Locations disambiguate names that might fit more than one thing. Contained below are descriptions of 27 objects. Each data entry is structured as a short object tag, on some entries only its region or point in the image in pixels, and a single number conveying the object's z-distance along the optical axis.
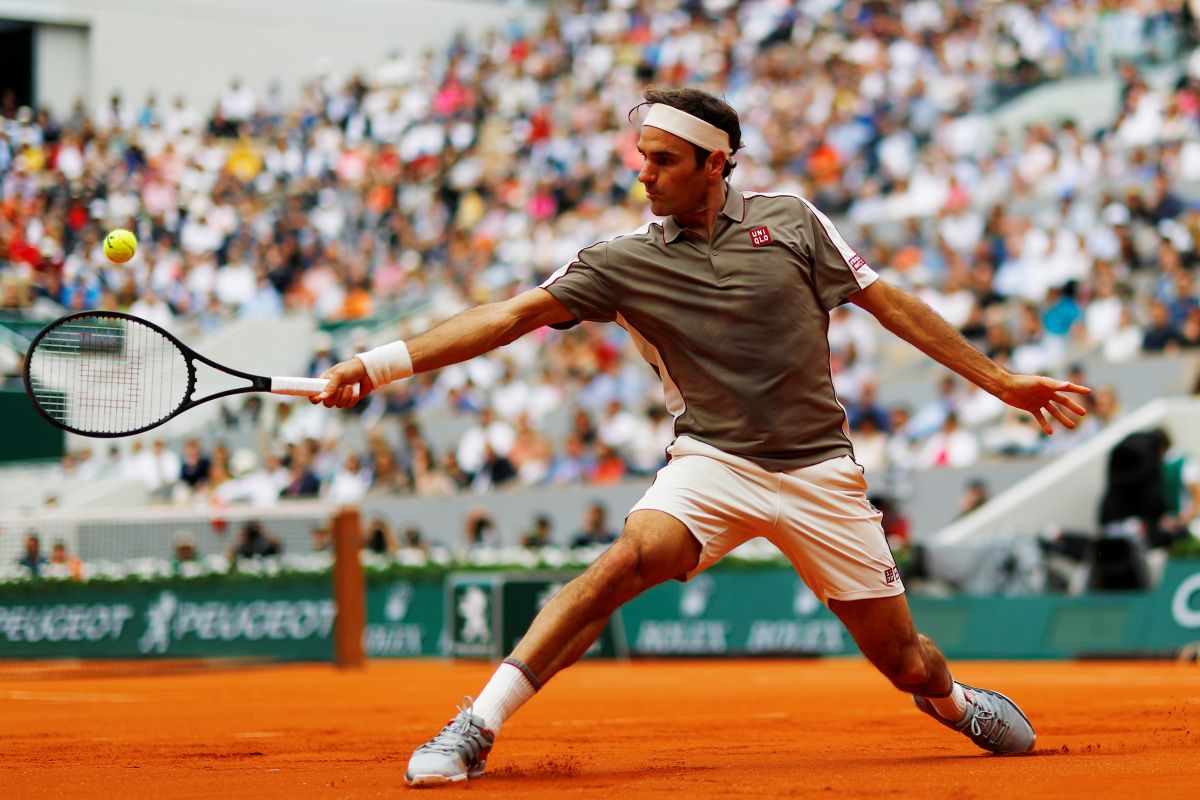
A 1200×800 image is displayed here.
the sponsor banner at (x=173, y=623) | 17.09
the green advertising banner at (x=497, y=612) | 16.34
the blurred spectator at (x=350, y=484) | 23.36
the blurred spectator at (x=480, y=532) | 20.08
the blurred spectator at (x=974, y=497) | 17.42
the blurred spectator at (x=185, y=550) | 17.84
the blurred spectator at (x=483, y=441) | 22.55
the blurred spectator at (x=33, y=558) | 17.41
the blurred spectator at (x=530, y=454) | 21.77
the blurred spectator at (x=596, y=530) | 18.72
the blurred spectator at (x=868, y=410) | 18.91
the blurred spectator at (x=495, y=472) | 21.91
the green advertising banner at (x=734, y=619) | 16.97
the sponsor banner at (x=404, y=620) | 18.91
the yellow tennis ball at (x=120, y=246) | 7.05
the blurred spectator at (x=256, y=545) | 18.06
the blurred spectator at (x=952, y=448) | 18.20
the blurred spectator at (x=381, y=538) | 19.88
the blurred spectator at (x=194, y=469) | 24.17
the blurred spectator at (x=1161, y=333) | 17.72
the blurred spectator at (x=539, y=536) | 19.11
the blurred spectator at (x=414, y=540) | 20.42
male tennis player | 5.87
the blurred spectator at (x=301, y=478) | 23.36
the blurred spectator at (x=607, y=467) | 20.56
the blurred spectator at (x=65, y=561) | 17.41
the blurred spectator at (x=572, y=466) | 21.06
